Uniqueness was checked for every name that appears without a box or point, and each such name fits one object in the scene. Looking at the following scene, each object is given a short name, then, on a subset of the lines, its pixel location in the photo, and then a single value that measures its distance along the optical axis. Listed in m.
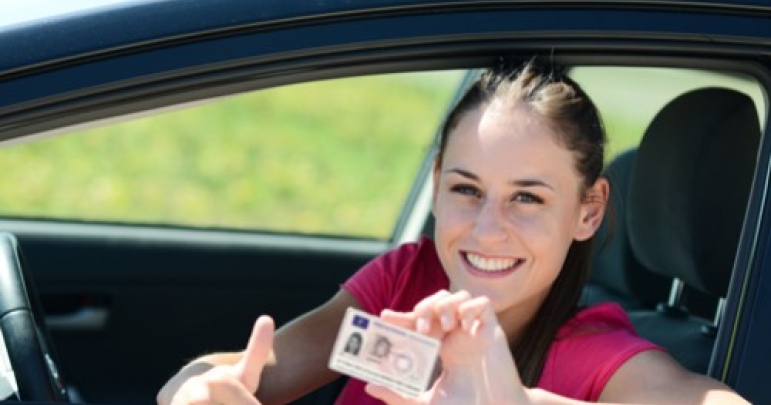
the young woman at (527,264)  2.84
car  2.70
